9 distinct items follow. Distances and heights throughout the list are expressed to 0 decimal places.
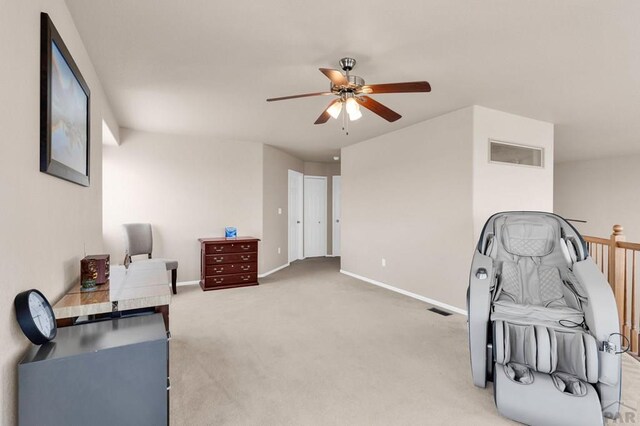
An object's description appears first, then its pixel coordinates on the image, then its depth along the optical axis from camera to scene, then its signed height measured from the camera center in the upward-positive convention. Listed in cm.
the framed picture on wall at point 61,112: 147 +54
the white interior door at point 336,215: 823 -8
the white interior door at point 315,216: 800 -11
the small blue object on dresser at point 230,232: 531 -34
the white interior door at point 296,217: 737 -13
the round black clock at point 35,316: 118 -41
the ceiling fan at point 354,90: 222 +89
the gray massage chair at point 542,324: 179 -71
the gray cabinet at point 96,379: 115 -65
